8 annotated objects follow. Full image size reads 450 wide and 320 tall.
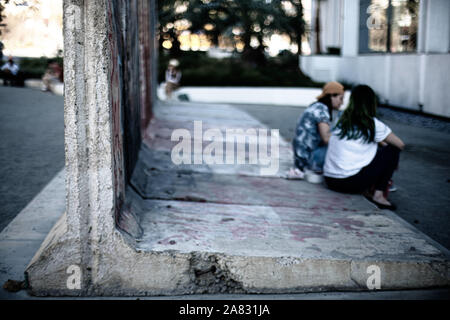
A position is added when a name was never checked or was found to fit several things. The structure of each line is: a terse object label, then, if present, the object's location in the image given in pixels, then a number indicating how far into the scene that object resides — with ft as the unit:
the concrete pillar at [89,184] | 9.84
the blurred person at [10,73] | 66.33
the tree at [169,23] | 79.41
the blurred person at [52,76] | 62.25
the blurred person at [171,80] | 56.29
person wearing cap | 18.39
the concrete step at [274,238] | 10.62
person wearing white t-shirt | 16.21
